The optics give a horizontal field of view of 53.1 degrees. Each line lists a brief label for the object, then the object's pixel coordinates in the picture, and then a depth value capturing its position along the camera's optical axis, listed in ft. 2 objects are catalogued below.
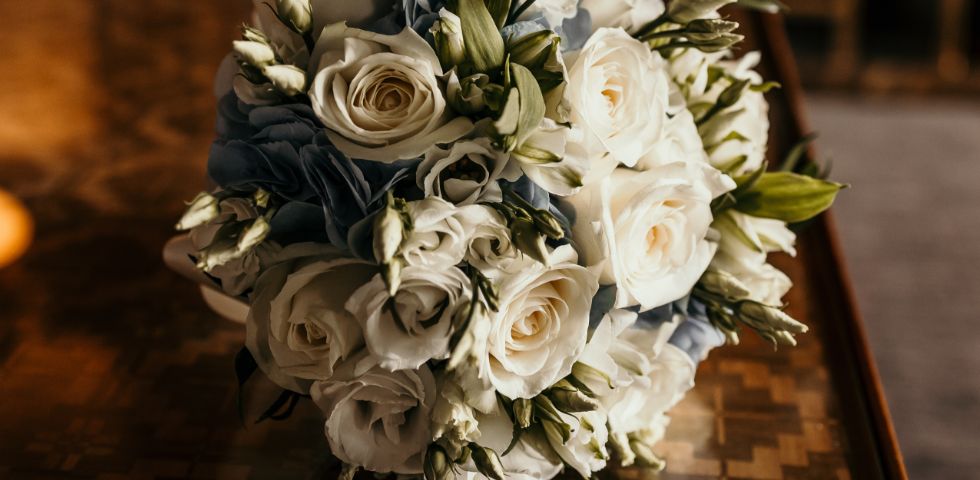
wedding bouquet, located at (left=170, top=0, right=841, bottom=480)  1.71
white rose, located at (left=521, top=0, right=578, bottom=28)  1.86
